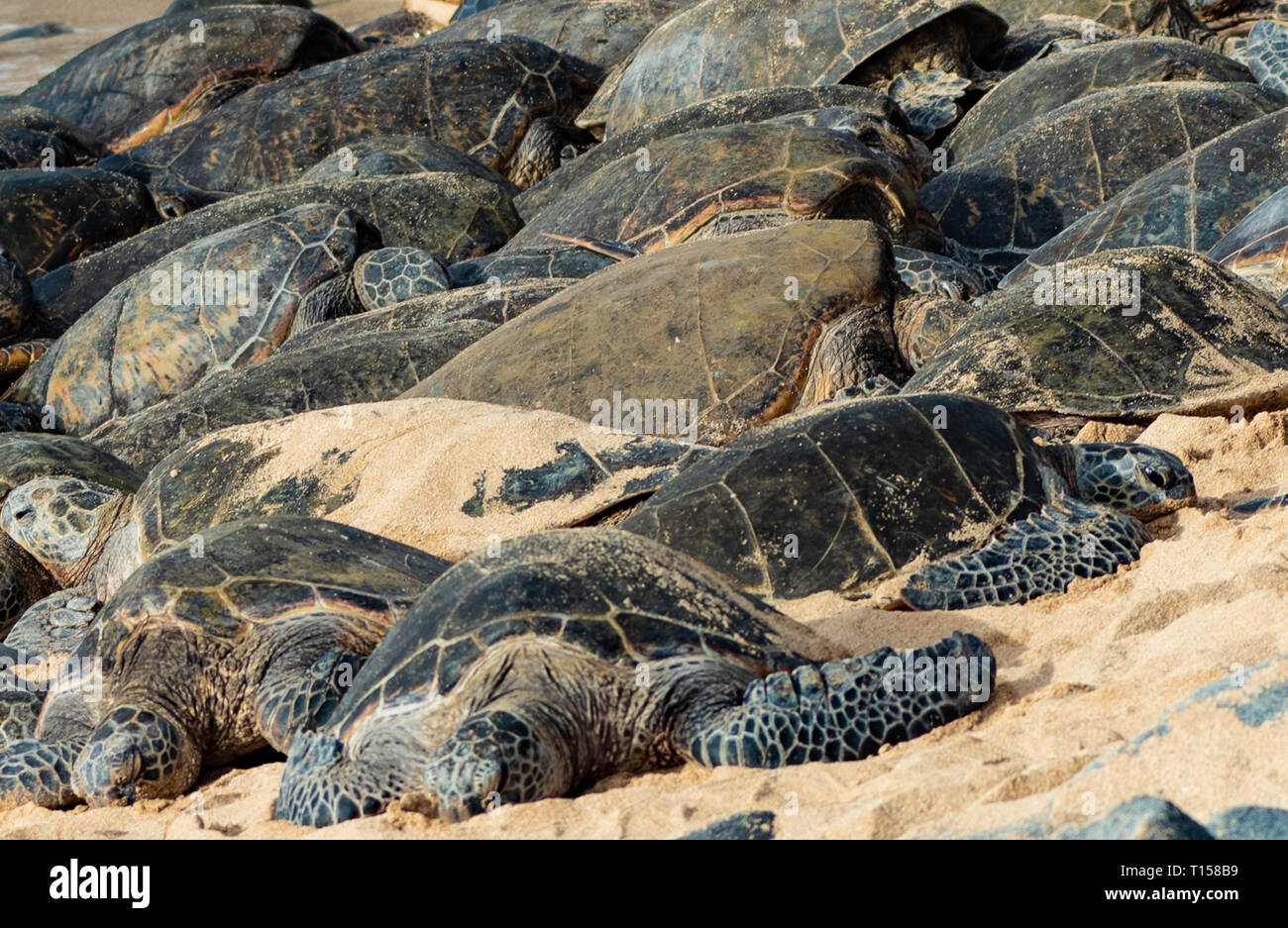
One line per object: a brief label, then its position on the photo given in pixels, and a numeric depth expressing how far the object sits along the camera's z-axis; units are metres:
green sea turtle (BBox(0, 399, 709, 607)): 9.68
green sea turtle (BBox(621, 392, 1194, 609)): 7.38
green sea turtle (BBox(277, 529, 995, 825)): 5.70
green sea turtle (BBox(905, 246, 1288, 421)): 9.39
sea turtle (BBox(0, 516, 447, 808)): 7.32
